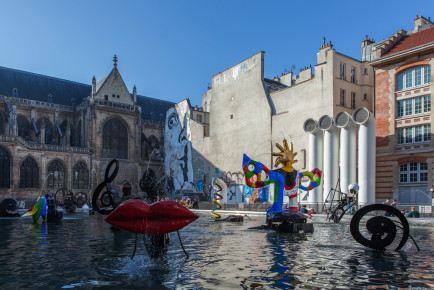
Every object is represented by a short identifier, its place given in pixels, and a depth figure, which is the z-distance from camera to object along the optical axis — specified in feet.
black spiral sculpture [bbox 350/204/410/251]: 37.11
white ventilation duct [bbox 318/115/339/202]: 115.65
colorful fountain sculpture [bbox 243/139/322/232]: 57.98
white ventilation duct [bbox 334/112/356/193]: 110.22
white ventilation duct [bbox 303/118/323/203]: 122.72
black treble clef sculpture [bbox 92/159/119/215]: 46.09
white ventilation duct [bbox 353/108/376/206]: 106.11
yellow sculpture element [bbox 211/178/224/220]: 89.89
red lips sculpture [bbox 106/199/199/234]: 29.78
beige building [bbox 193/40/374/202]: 129.29
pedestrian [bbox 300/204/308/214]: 98.21
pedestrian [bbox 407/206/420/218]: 87.36
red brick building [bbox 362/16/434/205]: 108.17
